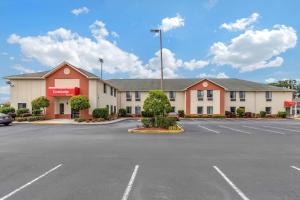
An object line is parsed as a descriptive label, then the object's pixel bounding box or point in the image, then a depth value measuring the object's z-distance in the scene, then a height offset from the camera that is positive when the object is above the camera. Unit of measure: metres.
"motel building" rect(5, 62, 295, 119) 35.06 +2.31
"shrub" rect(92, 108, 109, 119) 32.84 -0.77
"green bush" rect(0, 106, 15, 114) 33.93 -0.33
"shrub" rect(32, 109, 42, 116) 34.52 -0.57
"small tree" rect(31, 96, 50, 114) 33.07 +0.57
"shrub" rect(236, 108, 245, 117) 46.97 -1.09
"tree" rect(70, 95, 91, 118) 31.89 +0.52
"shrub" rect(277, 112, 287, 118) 47.91 -1.54
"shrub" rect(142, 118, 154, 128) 22.03 -1.33
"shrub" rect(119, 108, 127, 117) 48.34 -0.99
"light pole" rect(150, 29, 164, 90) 27.38 +8.06
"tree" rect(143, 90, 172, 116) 22.08 +0.31
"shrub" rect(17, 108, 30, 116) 34.26 -0.48
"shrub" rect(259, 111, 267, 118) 47.69 -1.51
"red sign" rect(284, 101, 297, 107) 49.44 +0.53
